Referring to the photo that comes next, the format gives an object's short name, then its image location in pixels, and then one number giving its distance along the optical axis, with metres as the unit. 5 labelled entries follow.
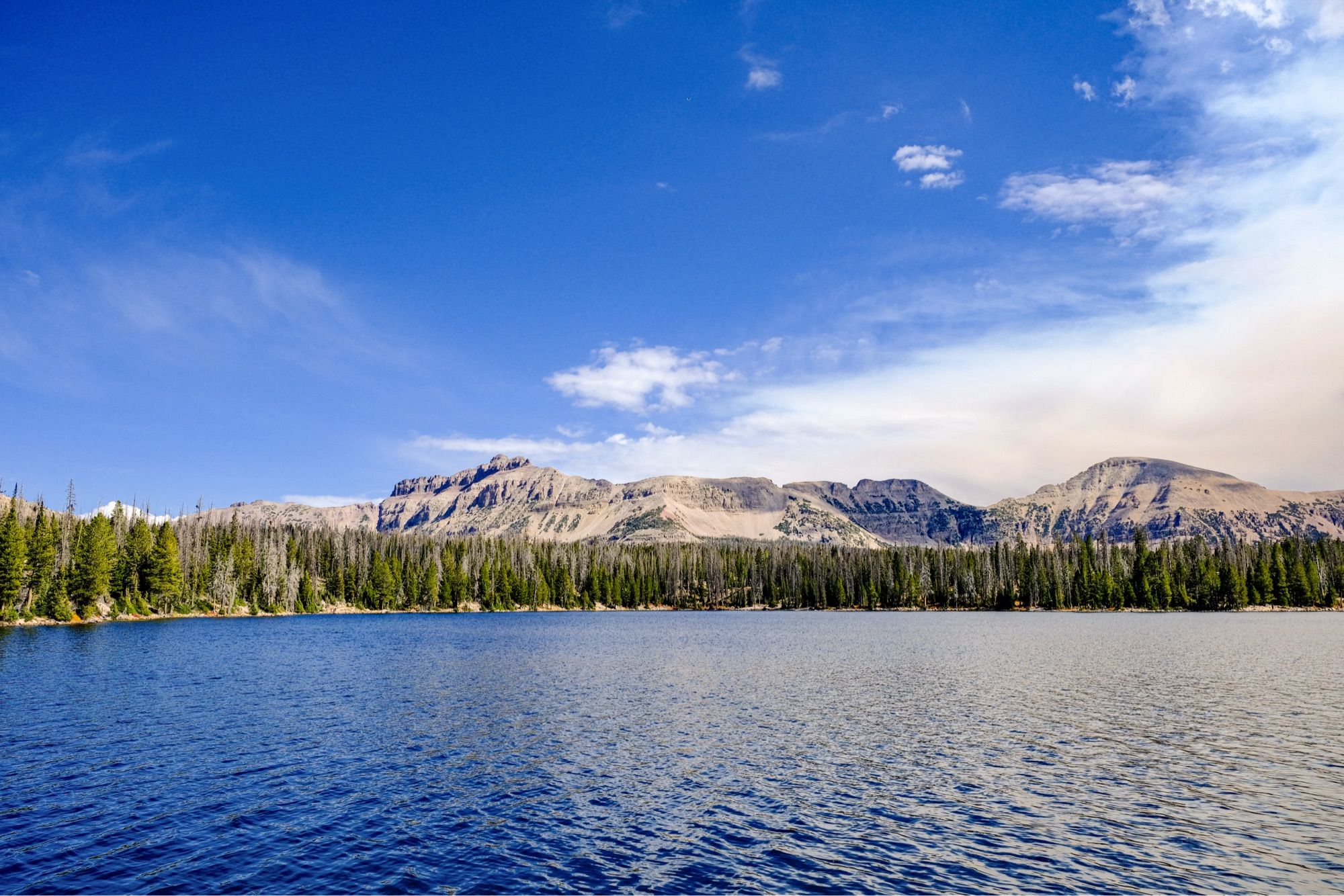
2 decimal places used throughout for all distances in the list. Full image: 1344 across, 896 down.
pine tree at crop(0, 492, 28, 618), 121.62
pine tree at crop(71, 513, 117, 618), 143.75
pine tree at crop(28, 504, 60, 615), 132.25
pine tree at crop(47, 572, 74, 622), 135.75
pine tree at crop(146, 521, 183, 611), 163.50
